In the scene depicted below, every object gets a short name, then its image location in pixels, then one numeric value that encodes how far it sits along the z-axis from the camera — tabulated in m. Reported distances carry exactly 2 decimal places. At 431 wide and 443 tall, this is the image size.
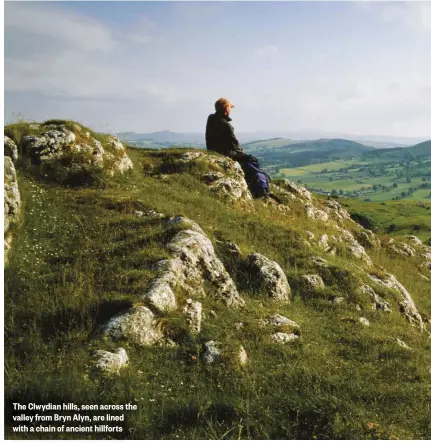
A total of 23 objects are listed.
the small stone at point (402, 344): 11.61
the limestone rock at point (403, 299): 15.88
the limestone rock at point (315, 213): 26.53
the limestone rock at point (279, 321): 11.65
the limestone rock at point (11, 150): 18.08
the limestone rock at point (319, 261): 15.97
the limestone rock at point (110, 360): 8.72
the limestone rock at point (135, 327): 9.78
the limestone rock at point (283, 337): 10.91
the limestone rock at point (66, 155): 18.89
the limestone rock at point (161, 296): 10.78
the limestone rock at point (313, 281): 14.67
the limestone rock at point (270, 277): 13.71
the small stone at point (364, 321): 12.78
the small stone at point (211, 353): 9.62
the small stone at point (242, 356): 9.69
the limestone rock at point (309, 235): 19.11
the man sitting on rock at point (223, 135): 24.62
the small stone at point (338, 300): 13.99
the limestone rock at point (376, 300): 14.73
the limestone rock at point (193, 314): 10.64
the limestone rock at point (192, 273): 11.43
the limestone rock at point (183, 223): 14.42
